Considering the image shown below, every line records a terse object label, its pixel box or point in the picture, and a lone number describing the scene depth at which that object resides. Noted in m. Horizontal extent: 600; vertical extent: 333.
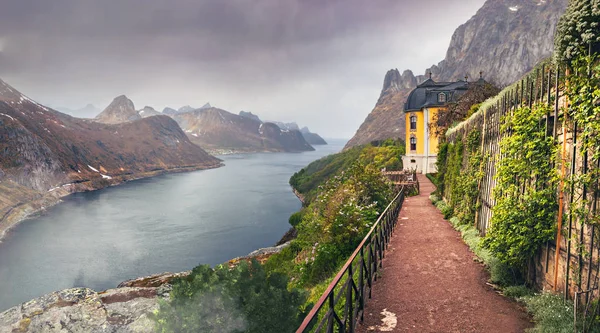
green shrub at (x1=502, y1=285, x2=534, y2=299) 6.65
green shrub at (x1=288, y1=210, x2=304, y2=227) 40.42
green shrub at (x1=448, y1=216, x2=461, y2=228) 12.93
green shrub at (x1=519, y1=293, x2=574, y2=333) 4.95
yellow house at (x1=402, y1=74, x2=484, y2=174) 38.72
